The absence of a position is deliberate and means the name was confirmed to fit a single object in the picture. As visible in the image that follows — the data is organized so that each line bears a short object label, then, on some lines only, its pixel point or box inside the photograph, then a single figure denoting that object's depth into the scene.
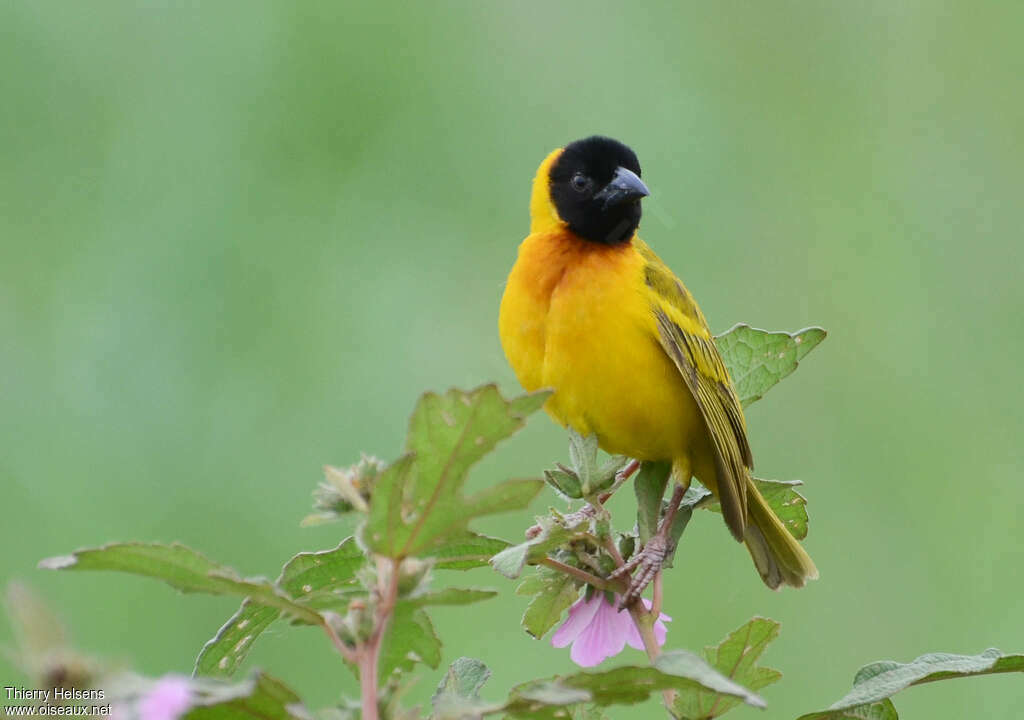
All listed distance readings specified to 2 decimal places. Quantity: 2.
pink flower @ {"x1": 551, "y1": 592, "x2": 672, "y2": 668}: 4.62
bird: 4.73
